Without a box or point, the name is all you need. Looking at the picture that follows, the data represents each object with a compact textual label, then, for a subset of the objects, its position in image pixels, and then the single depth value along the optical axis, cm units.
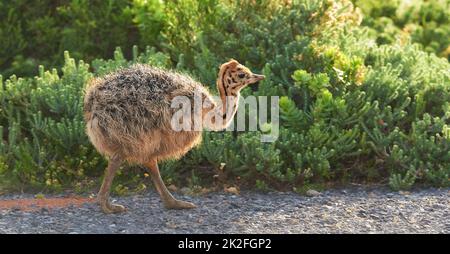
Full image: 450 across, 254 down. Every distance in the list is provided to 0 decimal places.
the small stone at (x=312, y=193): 723
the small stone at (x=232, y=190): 731
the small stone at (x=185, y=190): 735
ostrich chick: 635
